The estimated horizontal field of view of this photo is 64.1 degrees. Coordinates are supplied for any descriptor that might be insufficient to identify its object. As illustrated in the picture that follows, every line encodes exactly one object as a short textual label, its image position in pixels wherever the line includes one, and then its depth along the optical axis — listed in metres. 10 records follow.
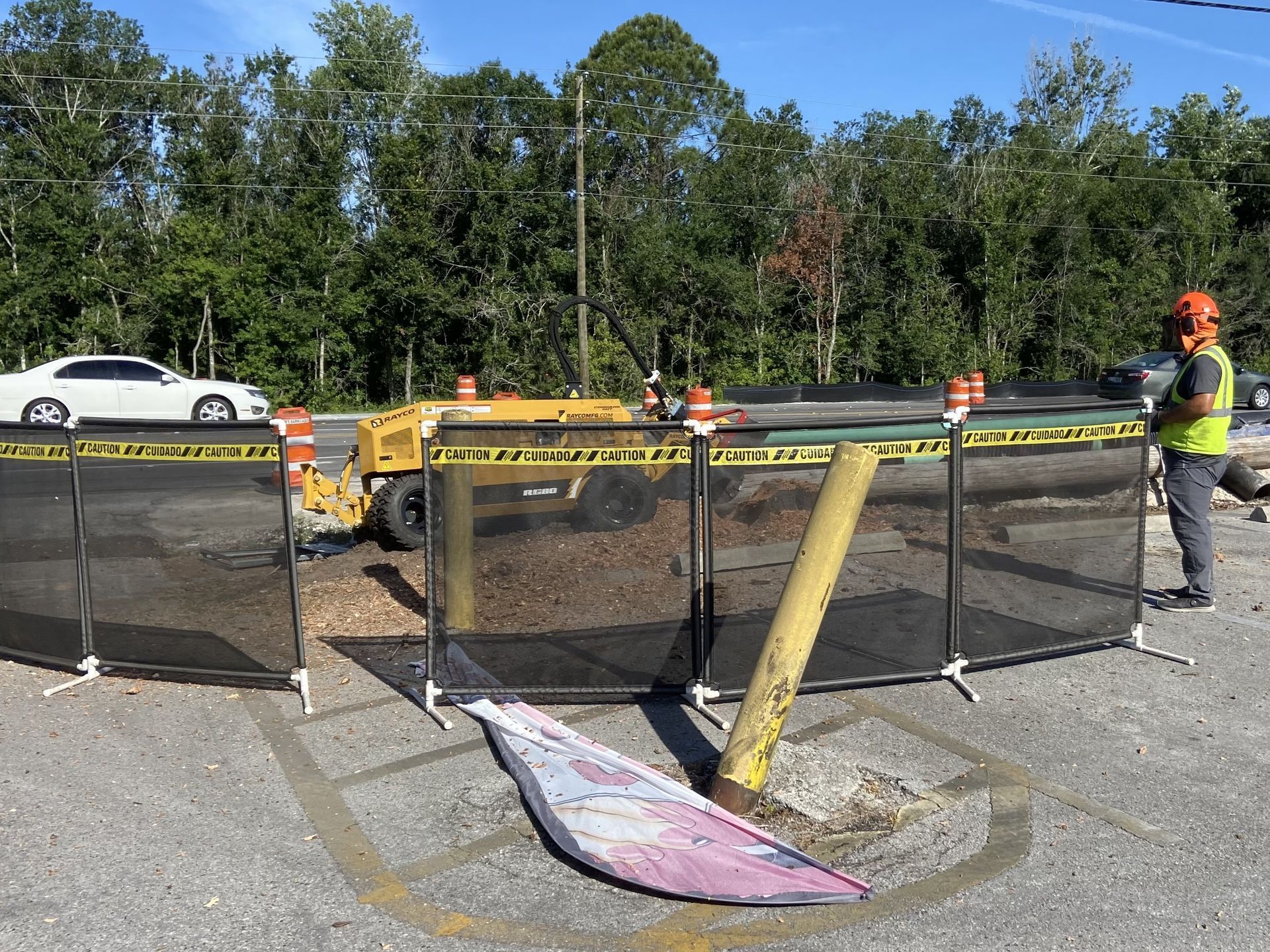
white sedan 20.72
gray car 25.20
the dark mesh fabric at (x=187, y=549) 5.57
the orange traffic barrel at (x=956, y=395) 9.88
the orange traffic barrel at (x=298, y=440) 7.20
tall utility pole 30.14
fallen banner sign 3.50
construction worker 6.68
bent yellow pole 4.14
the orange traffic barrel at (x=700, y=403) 8.95
